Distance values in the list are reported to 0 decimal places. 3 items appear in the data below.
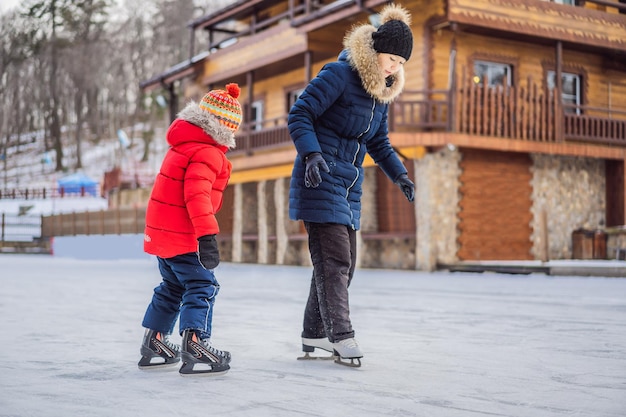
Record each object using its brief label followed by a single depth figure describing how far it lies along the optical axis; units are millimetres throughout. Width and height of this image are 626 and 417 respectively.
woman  4512
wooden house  17344
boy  4109
